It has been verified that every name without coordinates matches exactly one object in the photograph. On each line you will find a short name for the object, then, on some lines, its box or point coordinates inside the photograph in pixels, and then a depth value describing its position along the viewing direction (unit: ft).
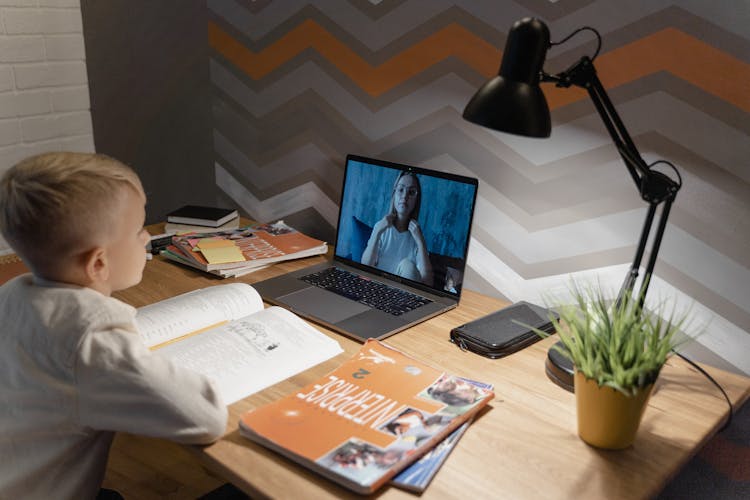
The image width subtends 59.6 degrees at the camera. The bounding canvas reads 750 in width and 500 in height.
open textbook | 3.42
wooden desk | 2.66
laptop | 4.24
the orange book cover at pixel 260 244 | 4.98
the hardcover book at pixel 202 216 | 5.71
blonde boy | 2.75
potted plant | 2.75
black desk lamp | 3.02
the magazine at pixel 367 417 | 2.69
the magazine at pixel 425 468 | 2.61
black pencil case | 3.74
